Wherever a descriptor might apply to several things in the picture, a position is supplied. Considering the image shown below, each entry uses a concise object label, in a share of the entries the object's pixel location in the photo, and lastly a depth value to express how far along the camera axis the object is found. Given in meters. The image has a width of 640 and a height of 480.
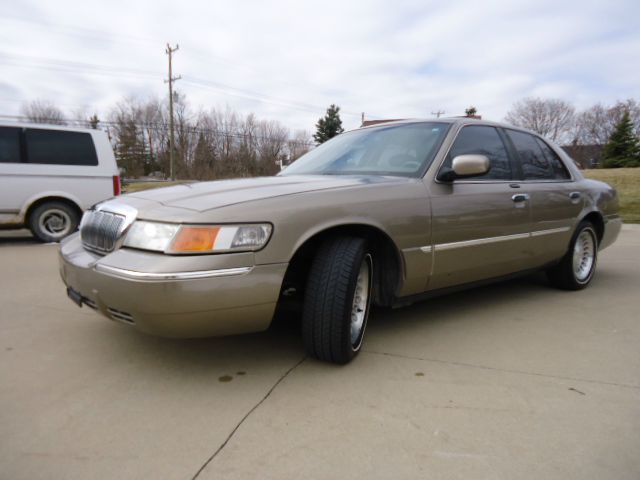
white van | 6.80
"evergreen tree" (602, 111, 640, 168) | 35.67
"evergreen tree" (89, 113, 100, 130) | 40.49
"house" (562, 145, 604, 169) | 48.88
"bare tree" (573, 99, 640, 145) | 48.62
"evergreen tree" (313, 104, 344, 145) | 48.81
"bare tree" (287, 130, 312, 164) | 47.19
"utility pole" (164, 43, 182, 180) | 32.37
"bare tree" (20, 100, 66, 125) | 44.16
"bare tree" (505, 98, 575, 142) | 49.94
